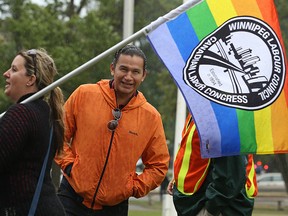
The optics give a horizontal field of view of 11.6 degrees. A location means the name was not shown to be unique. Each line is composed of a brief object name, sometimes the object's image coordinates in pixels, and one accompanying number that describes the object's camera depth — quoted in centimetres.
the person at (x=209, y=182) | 982
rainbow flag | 913
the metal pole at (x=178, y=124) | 2322
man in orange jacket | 1046
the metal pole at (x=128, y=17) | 2569
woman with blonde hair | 807
